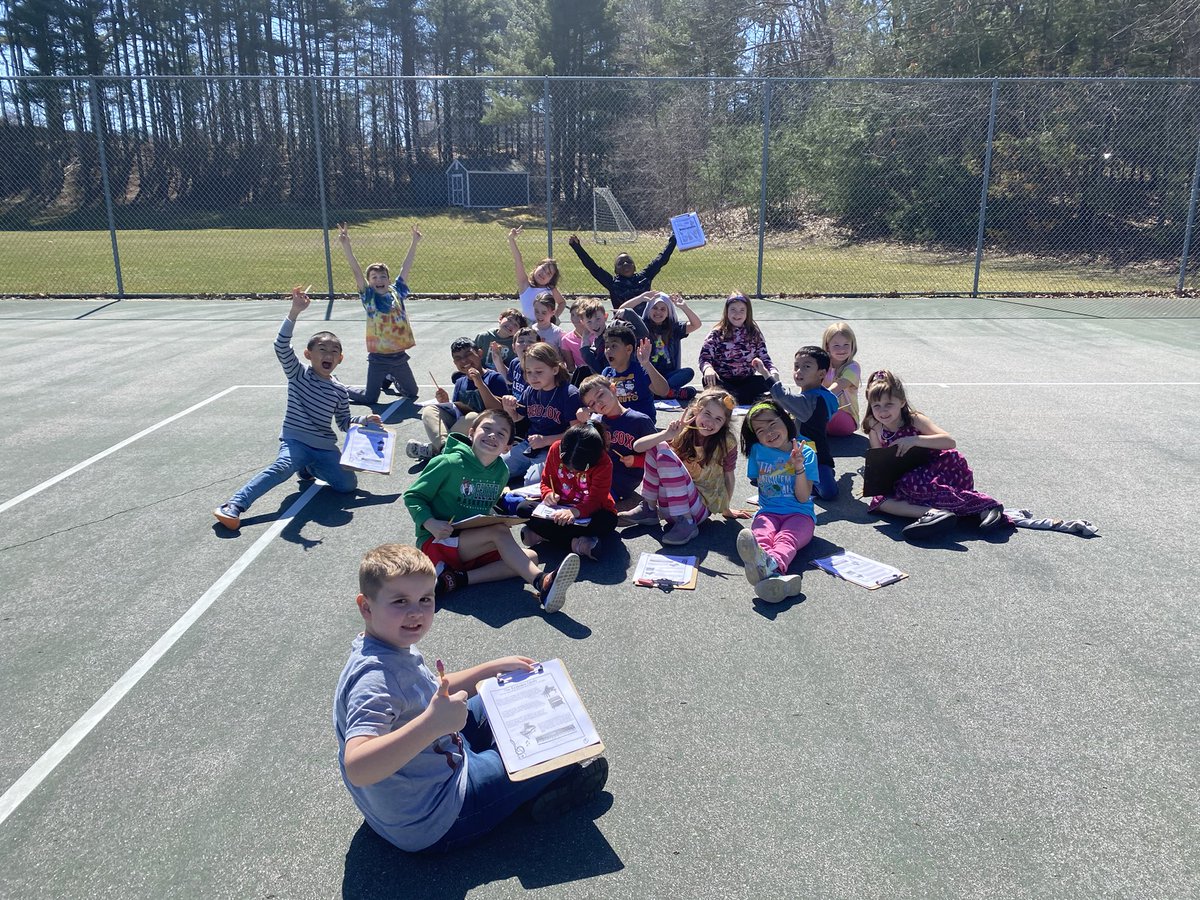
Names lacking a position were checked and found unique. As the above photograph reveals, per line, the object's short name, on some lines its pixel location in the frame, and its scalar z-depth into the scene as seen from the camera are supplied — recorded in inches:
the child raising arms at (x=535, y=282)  393.7
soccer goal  1046.2
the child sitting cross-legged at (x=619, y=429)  246.4
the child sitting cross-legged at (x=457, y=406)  301.9
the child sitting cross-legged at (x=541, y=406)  271.1
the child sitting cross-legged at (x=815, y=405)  265.0
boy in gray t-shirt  106.7
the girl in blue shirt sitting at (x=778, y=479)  225.5
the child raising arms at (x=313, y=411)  269.6
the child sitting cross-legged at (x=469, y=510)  208.1
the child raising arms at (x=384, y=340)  372.8
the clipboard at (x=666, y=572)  212.1
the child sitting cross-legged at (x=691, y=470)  240.4
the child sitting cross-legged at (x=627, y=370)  295.1
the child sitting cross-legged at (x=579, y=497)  224.5
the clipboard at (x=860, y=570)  210.7
